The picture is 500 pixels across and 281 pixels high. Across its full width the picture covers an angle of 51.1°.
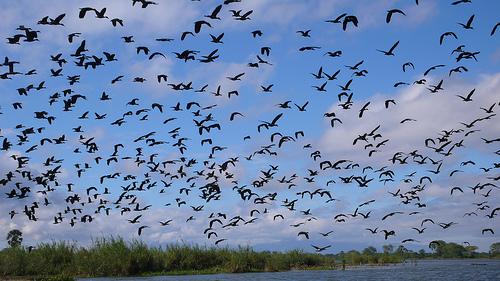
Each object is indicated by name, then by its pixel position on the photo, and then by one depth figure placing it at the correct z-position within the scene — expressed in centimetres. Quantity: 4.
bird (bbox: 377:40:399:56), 2436
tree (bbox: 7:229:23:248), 10303
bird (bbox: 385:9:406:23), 2093
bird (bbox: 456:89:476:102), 2670
